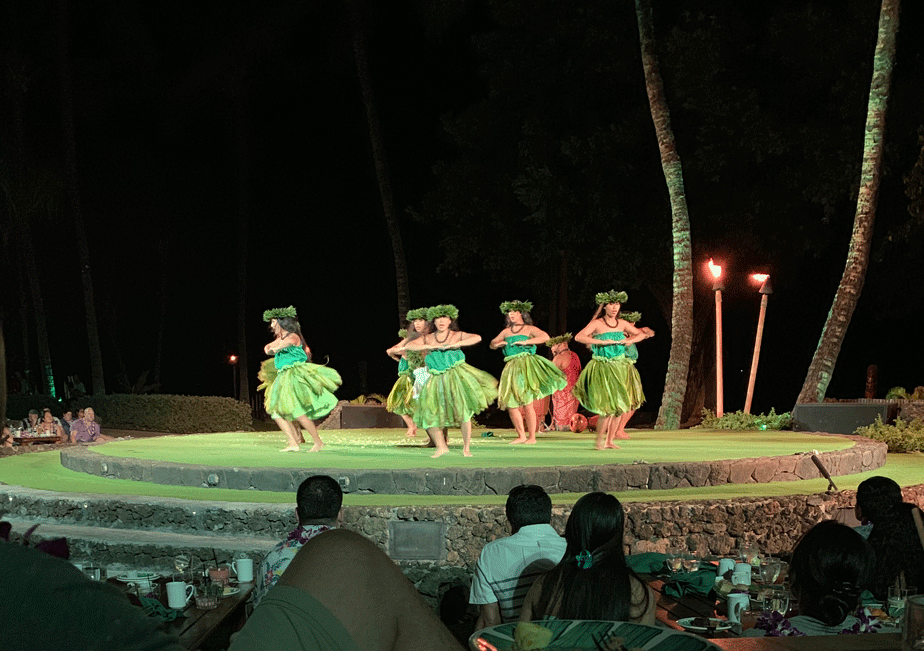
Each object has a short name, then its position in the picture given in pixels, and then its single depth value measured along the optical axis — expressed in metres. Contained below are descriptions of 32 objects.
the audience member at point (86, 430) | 15.34
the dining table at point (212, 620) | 3.95
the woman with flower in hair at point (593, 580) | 3.60
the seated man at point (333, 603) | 1.37
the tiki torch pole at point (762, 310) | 15.57
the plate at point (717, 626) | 3.76
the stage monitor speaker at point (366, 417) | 17.84
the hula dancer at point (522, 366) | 11.11
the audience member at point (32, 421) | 15.55
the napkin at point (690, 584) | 4.57
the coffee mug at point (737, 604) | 3.88
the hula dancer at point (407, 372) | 10.55
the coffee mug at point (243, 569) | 4.96
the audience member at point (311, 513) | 4.55
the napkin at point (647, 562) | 5.21
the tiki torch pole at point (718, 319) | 15.74
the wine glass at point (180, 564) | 4.68
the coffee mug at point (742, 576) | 4.46
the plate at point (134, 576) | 4.59
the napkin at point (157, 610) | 4.05
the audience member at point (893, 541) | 4.34
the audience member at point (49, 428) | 15.34
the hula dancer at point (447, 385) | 9.53
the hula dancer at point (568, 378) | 14.48
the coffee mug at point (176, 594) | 4.30
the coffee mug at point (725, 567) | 4.68
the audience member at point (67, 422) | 15.76
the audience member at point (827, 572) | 3.50
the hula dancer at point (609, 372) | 10.97
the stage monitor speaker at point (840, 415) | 14.45
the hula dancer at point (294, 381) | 10.35
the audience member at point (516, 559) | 4.68
